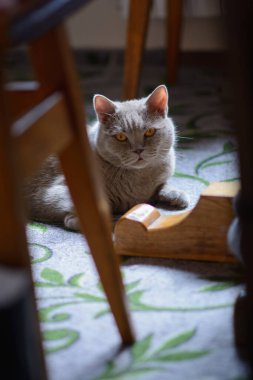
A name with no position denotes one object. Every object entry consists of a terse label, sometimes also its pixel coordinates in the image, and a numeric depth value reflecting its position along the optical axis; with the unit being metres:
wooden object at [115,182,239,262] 1.30
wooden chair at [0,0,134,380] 0.99
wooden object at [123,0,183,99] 1.78
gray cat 1.50
